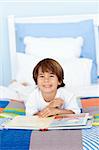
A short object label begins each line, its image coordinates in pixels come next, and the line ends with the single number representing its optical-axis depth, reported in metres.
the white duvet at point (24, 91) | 2.02
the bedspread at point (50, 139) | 1.09
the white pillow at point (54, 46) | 2.50
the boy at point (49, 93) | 1.60
